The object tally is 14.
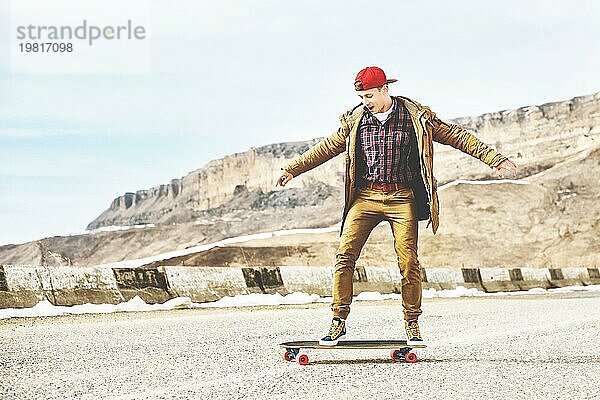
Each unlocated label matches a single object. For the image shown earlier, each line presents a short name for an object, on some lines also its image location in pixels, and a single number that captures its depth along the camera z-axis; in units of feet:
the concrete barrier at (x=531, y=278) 69.21
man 23.82
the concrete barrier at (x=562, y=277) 72.79
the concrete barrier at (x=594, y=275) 78.17
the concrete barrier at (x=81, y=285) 38.04
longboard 23.27
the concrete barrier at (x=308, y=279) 50.03
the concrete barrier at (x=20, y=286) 36.24
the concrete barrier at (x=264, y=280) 47.57
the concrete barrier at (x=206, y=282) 43.39
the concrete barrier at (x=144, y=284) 40.96
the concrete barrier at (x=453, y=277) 61.05
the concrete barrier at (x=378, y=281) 54.90
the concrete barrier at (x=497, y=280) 65.62
